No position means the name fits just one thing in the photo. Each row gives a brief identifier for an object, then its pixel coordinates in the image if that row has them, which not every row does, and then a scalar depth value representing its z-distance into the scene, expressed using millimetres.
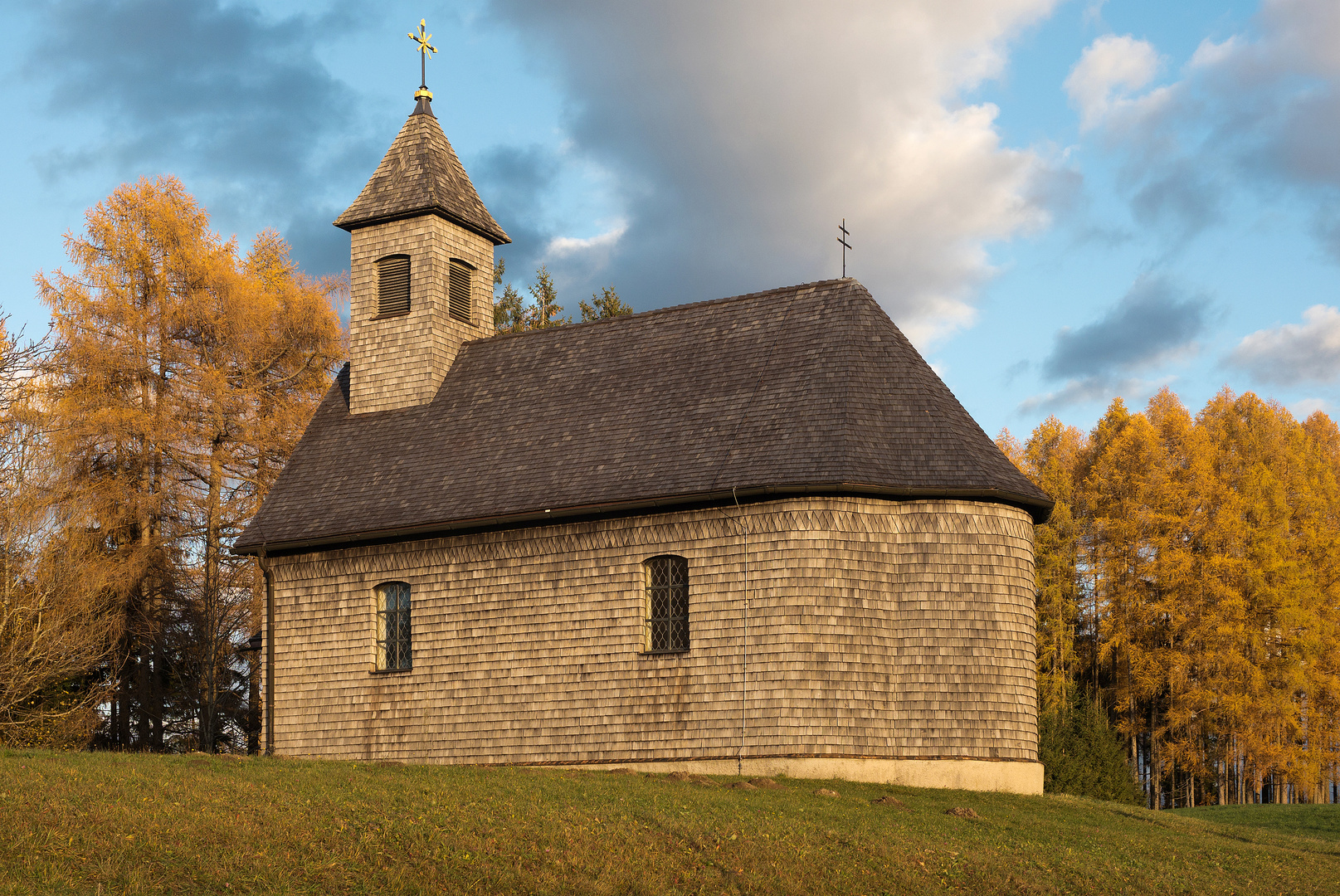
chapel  18656
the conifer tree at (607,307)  48656
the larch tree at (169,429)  29953
